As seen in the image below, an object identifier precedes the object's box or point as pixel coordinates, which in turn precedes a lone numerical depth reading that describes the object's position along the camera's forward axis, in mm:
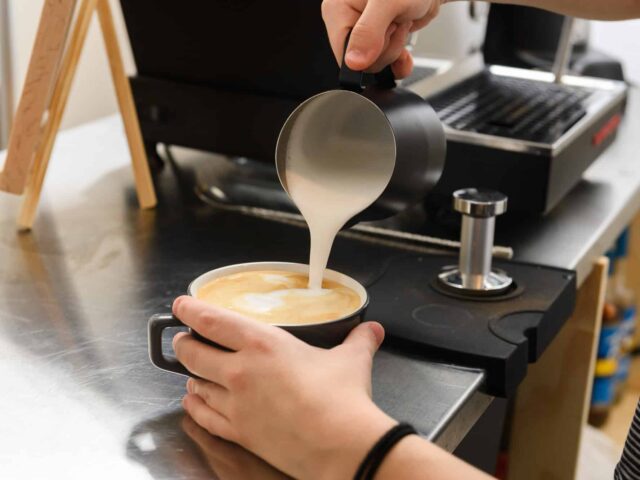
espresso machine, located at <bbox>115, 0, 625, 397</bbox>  998
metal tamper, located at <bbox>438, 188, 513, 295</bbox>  1024
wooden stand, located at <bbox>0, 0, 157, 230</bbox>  1179
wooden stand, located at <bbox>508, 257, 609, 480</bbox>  1354
